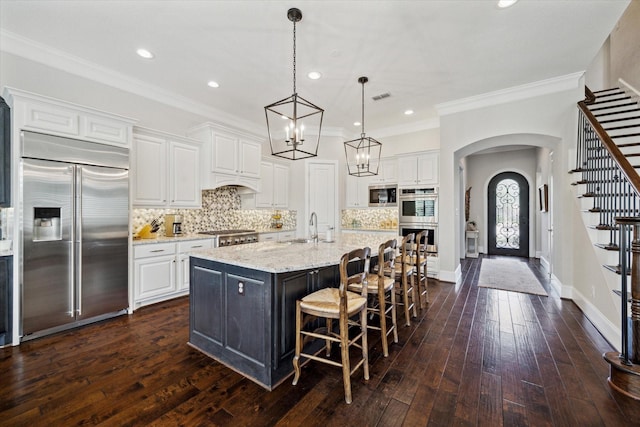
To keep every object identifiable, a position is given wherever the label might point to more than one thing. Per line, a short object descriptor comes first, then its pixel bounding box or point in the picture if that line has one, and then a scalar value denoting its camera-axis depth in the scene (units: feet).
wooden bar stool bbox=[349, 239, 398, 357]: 8.23
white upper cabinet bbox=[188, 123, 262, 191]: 15.30
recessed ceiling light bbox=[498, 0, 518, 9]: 8.47
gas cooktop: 14.79
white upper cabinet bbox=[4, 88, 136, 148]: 9.09
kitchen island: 6.83
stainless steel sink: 11.61
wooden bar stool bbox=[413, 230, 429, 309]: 12.21
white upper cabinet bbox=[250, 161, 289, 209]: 18.95
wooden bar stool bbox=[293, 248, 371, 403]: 6.39
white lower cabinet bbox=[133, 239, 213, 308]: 12.01
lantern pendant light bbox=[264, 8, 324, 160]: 17.43
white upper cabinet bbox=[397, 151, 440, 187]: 17.59
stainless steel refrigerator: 9.26
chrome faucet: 10.76
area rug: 15.38
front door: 26.55
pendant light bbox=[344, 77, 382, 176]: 20.92
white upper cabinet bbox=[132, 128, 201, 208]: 12.78
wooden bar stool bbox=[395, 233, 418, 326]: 10.20
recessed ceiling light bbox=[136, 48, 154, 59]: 10.99
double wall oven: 17.37
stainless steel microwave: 19.93
